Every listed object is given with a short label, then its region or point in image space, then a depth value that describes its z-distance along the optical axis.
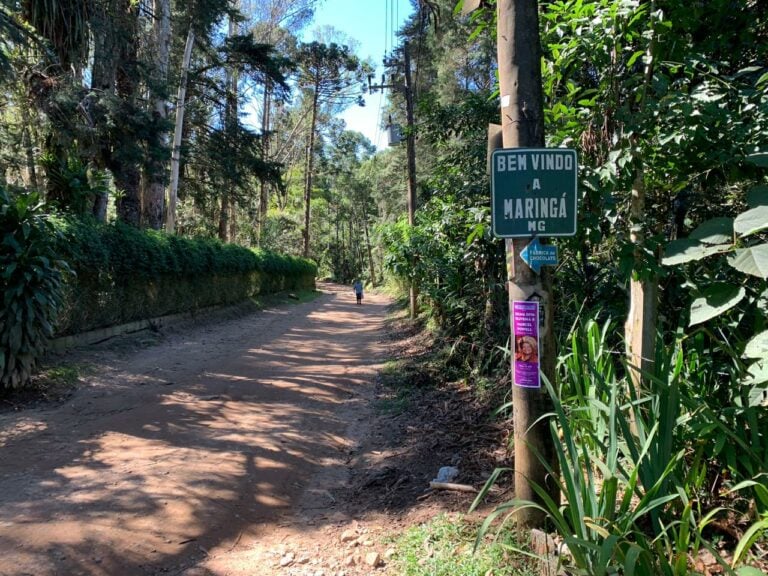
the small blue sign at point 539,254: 2.77
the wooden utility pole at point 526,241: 2.84
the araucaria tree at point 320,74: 34.62
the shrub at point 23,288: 6.28
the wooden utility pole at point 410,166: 15.74
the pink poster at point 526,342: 2.86
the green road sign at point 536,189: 2.71
